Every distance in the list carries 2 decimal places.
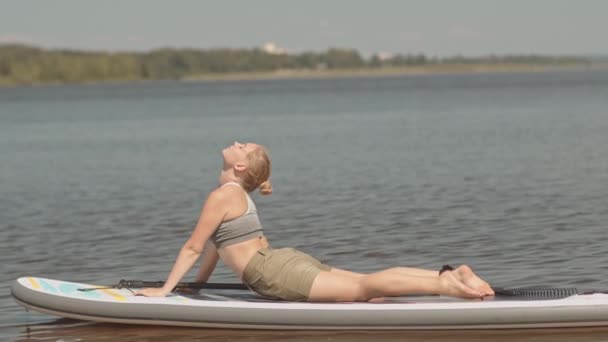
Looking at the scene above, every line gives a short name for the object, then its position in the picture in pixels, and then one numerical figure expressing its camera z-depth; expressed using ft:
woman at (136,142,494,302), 30.27
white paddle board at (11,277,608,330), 29.17
